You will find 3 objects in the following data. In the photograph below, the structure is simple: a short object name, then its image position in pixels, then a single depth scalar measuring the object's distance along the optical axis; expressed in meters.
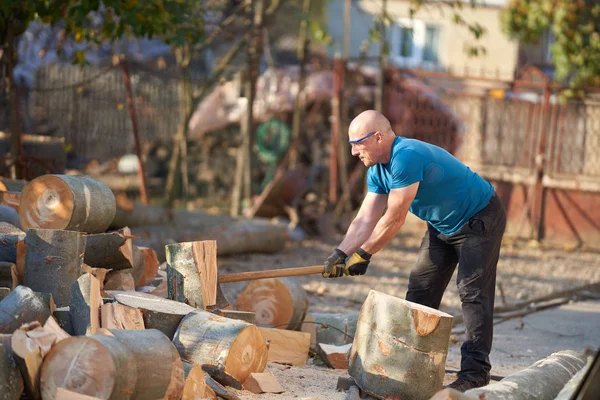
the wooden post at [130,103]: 20.08
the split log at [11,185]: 13.42
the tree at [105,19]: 14.37
